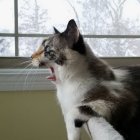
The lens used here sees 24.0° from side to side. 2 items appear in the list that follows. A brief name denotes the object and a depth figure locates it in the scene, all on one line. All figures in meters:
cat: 0.82
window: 1.56
